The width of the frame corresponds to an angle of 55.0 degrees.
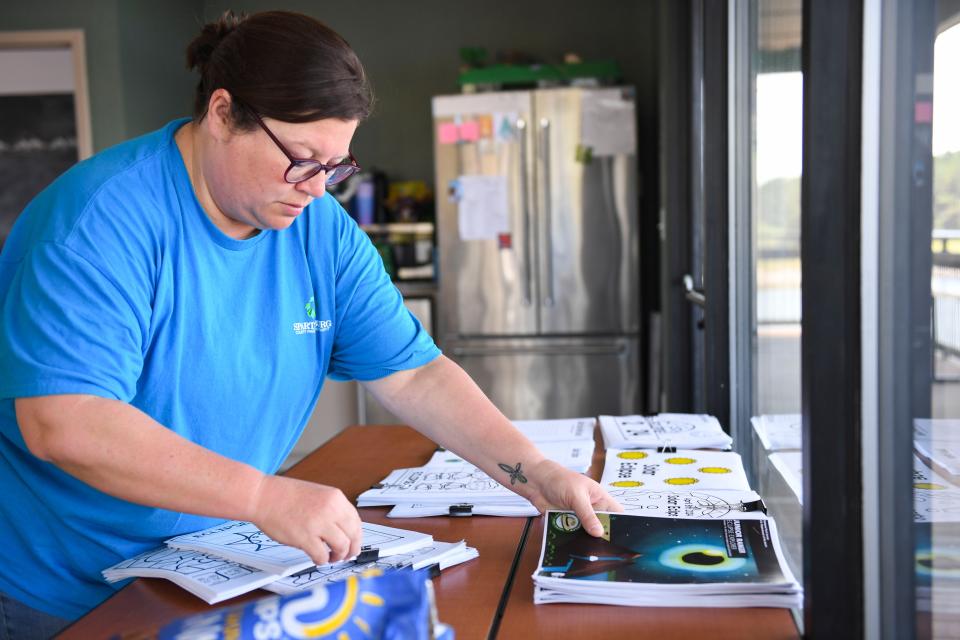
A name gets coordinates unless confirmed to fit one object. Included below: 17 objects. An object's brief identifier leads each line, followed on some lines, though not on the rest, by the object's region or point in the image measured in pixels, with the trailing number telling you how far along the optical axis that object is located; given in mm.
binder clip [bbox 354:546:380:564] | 1114
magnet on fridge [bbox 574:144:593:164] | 4160
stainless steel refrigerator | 4172
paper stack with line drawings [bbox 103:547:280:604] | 1049
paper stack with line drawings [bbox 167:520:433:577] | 1112
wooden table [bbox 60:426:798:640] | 970
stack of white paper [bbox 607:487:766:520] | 1268
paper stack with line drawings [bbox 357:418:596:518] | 1396
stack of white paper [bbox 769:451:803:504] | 1700
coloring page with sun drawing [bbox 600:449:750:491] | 1451
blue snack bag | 733
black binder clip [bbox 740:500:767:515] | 1292
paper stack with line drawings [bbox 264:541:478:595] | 1057
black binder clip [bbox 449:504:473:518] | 1385
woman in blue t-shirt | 1021
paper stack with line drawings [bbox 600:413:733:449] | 1728
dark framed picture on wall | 4590
